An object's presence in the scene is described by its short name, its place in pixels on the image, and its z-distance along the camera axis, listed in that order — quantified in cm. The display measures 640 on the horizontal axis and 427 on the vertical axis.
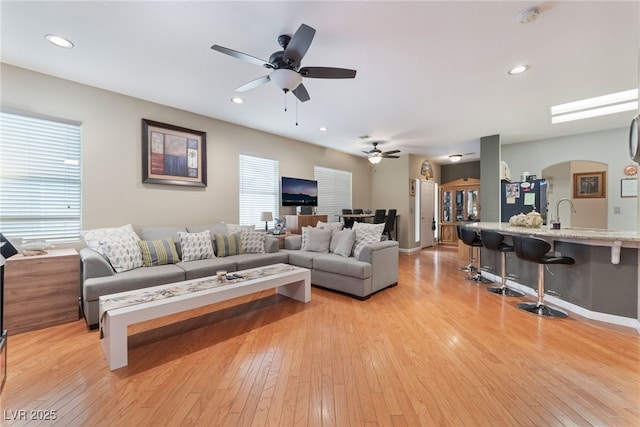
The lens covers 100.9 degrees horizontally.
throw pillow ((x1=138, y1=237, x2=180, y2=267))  340
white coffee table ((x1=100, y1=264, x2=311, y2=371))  206
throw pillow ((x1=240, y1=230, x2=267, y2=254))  440
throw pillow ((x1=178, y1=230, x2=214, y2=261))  374
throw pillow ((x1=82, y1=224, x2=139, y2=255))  312
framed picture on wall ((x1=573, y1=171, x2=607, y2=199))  637
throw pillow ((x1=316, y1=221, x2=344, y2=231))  472
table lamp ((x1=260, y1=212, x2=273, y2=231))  502
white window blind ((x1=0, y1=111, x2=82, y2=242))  299
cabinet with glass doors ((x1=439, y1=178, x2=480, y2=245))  862
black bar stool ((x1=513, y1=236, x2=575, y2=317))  291
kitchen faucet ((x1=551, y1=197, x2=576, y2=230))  353
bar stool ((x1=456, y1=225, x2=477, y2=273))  478
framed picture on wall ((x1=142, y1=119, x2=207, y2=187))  393
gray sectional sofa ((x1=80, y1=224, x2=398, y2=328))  279
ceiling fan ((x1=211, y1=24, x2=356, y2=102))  221
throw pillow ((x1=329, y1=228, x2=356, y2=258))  405
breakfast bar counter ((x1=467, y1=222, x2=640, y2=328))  274
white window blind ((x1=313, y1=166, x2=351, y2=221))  687
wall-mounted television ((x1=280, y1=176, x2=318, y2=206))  575
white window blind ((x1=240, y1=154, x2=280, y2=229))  521
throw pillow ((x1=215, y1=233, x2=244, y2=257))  408
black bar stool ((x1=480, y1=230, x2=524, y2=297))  369
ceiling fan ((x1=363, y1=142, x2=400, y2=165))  604
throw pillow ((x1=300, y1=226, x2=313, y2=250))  468
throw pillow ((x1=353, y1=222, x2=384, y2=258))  403
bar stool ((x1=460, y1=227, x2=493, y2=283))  435
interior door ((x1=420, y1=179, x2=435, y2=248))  817
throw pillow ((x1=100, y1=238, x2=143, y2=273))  309
